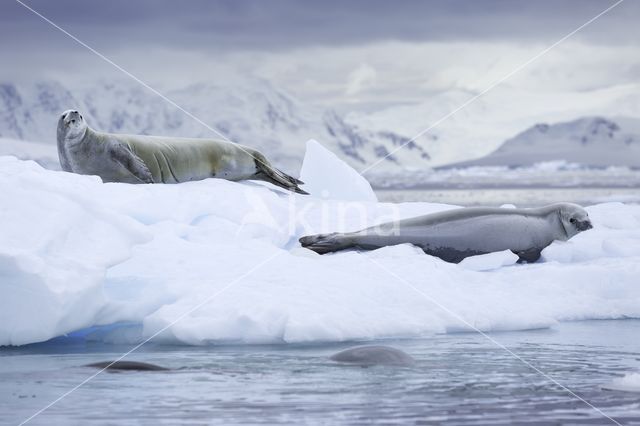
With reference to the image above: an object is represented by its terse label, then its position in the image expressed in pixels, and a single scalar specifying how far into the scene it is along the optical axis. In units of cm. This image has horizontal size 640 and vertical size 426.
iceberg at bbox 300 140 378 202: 2439
